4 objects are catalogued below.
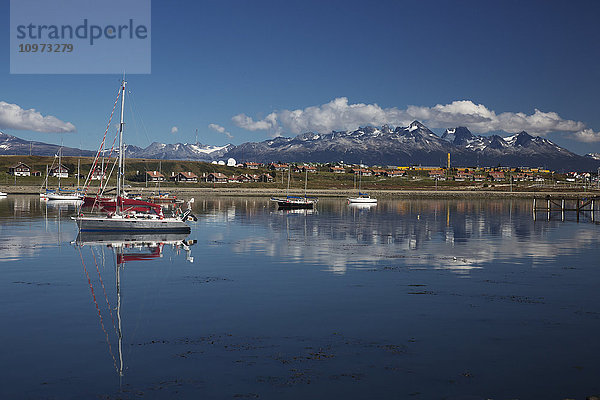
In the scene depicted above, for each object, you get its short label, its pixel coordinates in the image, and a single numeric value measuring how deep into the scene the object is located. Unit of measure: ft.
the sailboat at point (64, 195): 453.17
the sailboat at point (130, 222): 186.91
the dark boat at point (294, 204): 406.62
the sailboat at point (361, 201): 492.54
